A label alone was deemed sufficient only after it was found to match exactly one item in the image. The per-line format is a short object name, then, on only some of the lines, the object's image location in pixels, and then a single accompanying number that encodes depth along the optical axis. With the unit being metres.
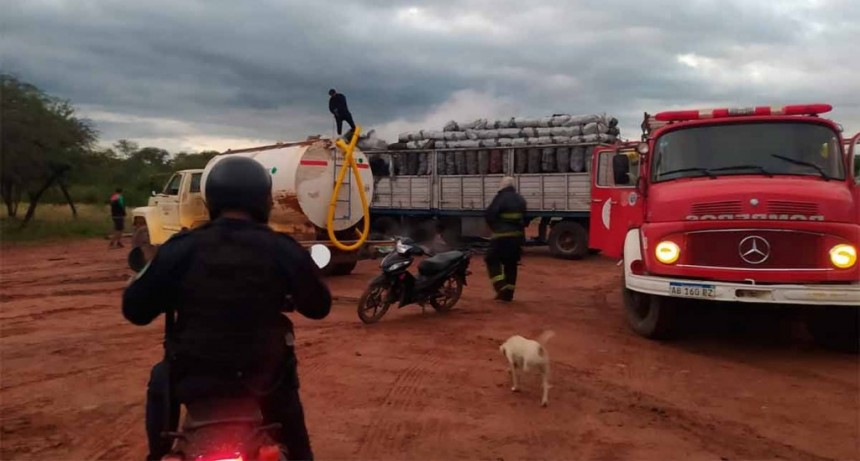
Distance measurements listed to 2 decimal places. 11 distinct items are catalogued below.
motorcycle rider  2.47
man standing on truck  14.76
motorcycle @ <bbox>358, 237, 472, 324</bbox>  8.52
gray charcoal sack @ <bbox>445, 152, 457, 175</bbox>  18.43
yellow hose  12.63
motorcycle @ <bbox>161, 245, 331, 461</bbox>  2.34
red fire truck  6.50
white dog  5.51
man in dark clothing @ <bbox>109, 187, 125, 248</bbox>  20.68
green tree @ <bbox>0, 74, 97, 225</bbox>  20.94
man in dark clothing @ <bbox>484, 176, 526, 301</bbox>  9.74
